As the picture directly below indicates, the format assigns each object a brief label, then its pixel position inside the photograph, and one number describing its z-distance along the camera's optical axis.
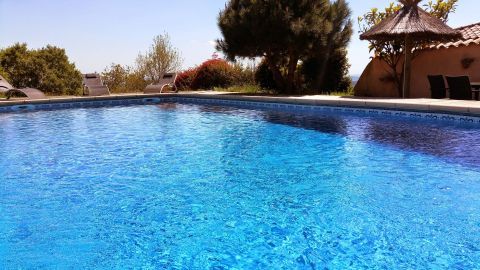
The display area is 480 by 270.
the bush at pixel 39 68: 18.89
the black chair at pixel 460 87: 9.66
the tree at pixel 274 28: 13.35
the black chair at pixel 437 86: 10.49
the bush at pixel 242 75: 19.27
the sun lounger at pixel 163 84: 16.62
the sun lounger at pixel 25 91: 13.98
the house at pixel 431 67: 11.12
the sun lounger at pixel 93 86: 15.74
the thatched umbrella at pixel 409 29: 10.98
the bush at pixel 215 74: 19.41
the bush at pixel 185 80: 20.32
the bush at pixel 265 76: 16.53
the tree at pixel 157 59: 22.64
